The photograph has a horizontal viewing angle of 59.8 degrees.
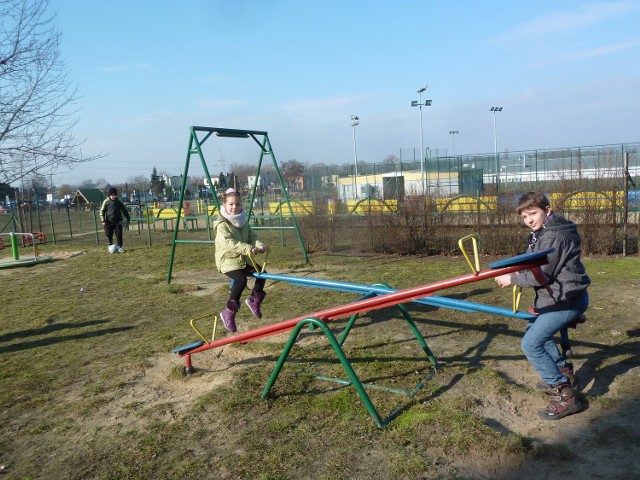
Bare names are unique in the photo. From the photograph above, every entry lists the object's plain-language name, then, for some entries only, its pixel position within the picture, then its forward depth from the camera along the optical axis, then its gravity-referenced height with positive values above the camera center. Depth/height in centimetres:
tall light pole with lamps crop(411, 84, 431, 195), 3494 +472
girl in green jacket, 514 -58
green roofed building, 3965 +32
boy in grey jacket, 322 -72
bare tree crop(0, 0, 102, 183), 803 +103
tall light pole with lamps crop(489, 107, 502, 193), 4747 +527
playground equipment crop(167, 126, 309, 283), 810 +65
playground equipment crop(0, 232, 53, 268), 1194 -125
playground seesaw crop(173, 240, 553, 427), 293 -87
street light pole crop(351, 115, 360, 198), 3147 +35
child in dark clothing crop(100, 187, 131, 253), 1308 -41
